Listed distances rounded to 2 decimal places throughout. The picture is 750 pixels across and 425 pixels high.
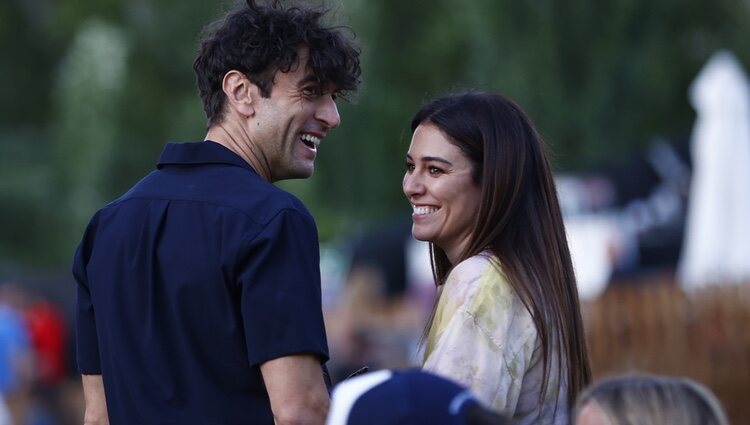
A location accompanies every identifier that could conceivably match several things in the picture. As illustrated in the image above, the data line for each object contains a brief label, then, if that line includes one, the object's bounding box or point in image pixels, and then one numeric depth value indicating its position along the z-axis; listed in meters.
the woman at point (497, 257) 6.03
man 5.85
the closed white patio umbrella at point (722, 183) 19.95
